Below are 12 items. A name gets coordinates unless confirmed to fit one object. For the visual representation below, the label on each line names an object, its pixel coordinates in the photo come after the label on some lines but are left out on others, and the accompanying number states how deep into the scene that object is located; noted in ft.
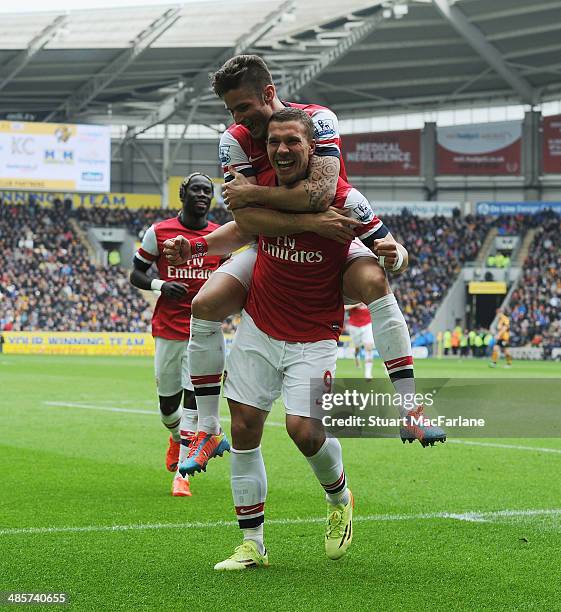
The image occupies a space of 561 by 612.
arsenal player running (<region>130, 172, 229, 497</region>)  32.14
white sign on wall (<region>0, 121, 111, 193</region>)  163.32
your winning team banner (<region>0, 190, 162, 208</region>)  187.32
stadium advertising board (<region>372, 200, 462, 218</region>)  185.68
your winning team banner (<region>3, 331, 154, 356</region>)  140.15
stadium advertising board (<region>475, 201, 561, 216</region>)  179.73
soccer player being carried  19.83
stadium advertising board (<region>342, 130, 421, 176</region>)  198.70
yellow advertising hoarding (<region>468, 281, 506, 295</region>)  172.96
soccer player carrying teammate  20.08
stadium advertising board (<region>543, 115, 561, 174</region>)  185.78
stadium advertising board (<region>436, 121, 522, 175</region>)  190.19
